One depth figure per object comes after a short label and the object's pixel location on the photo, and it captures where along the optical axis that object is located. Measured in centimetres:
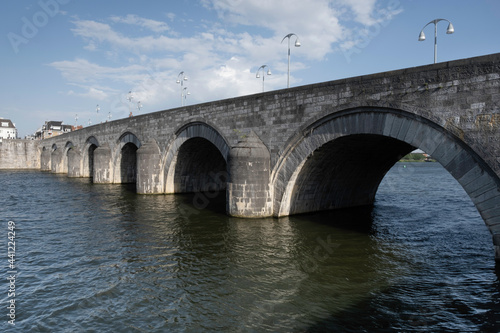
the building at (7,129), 11281
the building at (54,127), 11781
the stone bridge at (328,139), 940
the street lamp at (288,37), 1648
